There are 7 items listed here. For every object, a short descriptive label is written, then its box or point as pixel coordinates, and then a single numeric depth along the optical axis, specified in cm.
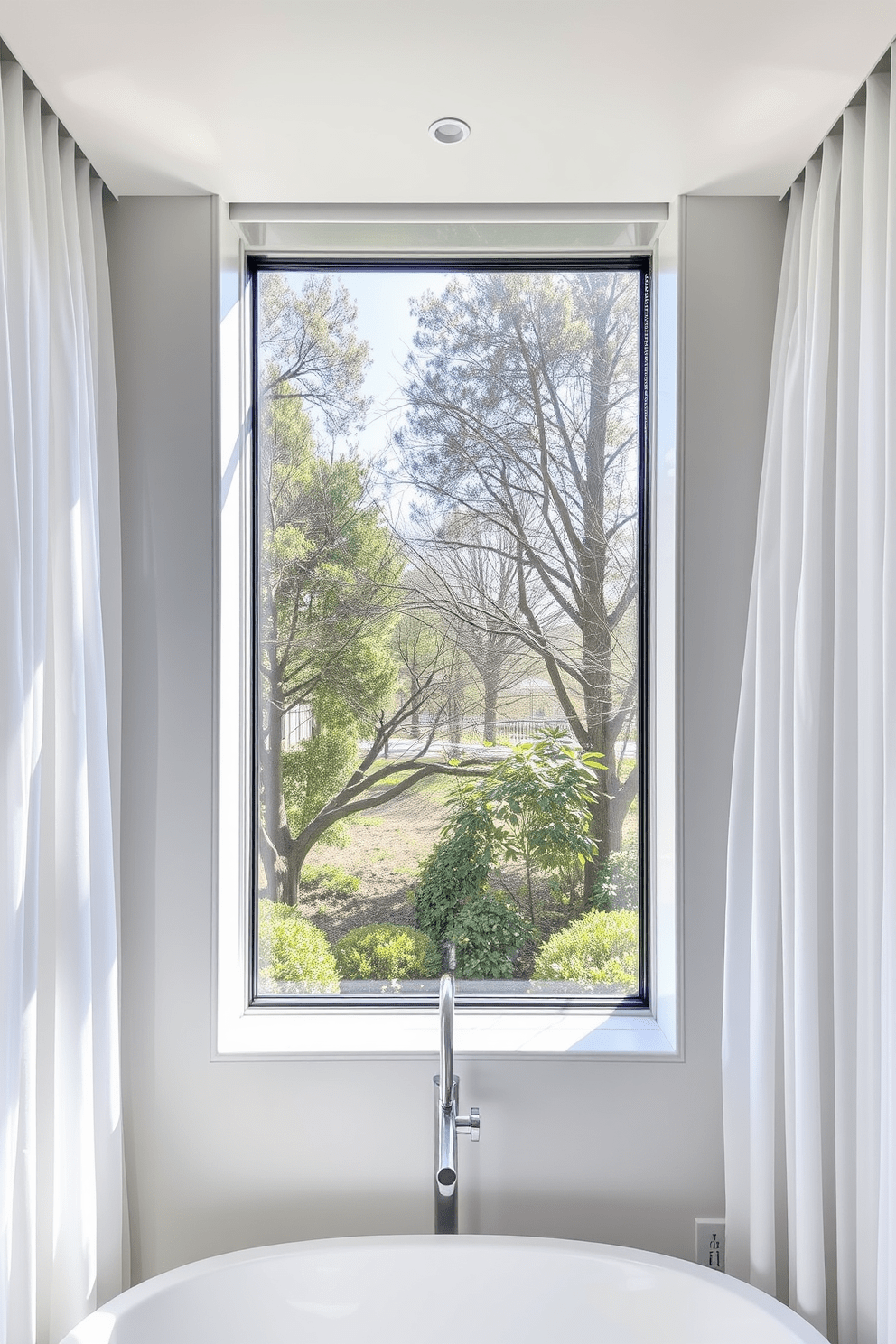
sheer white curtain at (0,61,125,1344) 118
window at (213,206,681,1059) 177
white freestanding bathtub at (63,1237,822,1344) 142
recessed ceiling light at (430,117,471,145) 136
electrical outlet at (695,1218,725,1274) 160
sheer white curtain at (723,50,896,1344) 123
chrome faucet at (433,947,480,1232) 149
